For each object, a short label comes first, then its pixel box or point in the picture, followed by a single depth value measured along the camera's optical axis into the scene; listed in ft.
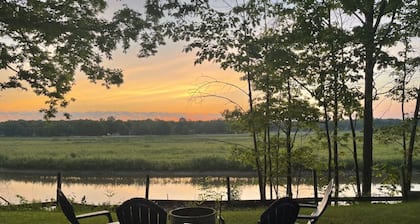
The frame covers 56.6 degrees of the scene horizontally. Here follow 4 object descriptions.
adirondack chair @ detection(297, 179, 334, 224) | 10.73
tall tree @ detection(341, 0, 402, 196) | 20.76
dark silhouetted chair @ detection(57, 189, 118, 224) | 11.24
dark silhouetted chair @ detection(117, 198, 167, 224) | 10.37
